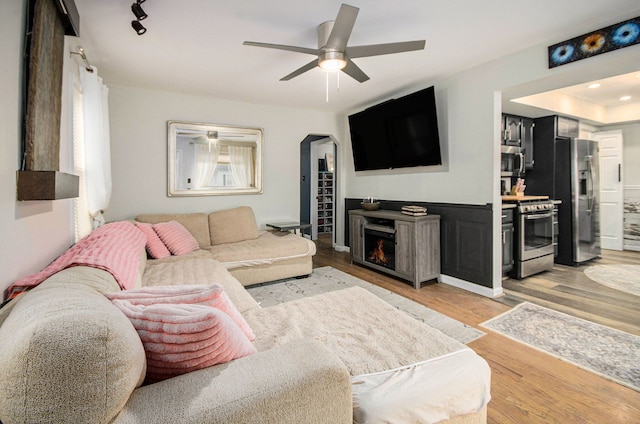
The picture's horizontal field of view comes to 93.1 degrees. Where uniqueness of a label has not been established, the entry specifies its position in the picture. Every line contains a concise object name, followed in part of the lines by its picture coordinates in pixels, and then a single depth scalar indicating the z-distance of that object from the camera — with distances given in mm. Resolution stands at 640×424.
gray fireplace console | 3561
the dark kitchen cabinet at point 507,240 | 3646
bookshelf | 7391
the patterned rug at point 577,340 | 1966
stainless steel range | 3760
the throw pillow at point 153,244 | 3123
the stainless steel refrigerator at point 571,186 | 4410
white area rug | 2516
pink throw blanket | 1249
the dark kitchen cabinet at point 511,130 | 4379
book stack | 3734
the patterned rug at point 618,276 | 3476
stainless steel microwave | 4484
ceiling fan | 2061
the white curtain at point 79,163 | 2426
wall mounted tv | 3654
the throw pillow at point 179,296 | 1048
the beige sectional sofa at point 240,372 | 608
